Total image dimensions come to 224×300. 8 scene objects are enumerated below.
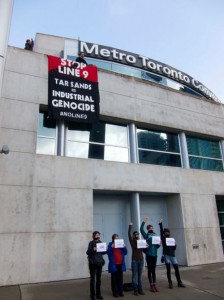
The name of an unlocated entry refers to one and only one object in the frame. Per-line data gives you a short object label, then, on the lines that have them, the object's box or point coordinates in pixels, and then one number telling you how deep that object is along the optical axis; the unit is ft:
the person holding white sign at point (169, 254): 28.12
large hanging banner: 38.83
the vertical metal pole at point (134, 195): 39.98
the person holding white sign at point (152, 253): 27.47
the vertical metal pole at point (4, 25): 22.90
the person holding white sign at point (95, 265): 23.84
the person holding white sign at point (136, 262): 26.13
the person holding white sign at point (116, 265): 25.11
